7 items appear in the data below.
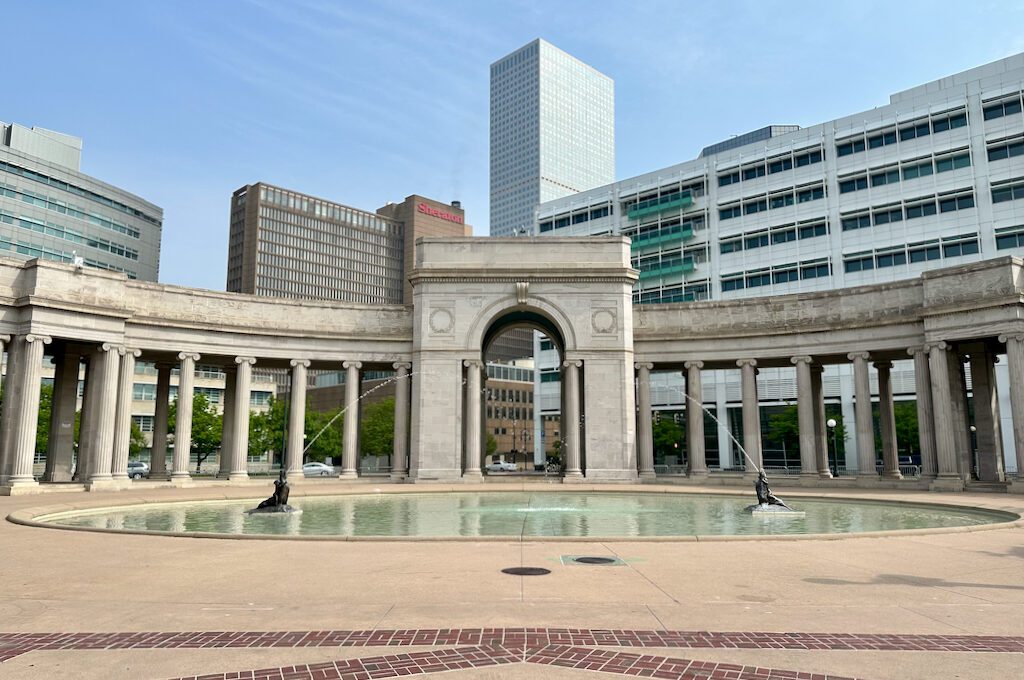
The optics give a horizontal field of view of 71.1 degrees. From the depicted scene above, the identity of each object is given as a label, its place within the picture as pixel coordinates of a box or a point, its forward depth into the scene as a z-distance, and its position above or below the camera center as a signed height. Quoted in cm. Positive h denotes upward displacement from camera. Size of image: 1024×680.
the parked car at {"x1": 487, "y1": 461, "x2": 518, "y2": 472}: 9524 -518
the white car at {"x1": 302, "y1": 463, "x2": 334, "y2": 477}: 8444 -473
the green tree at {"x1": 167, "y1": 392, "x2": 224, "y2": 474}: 8536 +44
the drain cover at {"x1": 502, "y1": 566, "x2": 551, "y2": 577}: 1386 -276
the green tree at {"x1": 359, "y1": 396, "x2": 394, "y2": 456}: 10619 +4
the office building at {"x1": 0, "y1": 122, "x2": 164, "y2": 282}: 9925 +3319
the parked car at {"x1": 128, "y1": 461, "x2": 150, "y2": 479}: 6844 -408
